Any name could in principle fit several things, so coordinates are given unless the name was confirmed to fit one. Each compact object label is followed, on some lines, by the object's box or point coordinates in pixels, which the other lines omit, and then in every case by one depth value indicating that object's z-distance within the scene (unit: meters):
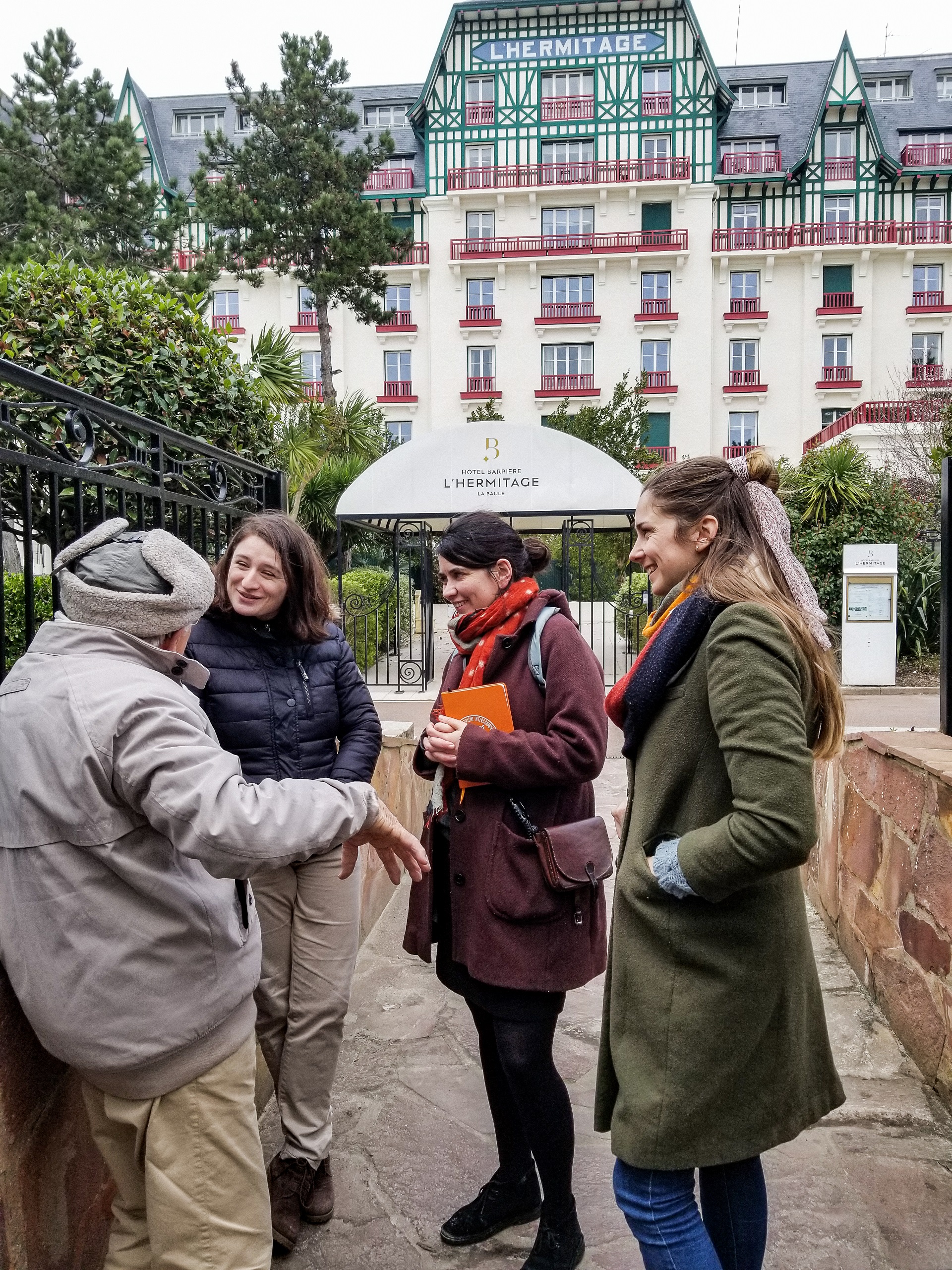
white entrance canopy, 10.95
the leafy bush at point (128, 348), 3.95
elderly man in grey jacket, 1.41
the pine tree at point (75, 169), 15.95
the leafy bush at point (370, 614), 12.84
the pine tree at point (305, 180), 22.14
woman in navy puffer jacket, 2.39
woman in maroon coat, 2.12
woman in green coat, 1.51
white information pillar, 12.26
